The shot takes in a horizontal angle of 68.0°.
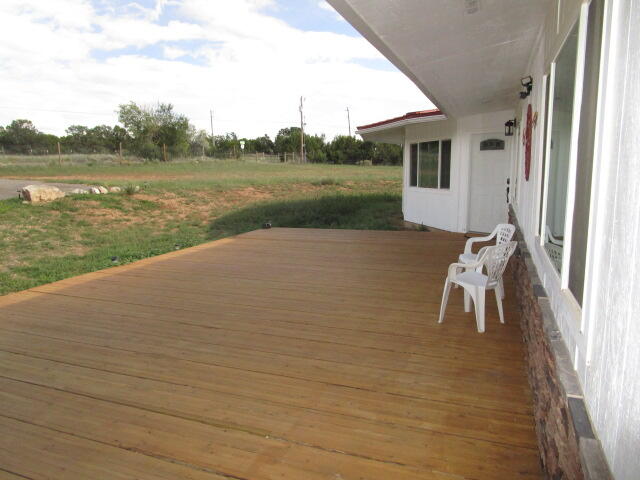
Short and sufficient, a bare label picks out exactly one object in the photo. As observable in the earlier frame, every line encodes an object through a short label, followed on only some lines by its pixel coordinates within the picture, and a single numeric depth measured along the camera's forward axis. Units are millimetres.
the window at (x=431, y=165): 8727
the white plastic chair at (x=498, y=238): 4352
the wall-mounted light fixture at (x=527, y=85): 4261
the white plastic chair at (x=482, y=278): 3451
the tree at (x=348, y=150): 37125
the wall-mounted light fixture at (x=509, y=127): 7171
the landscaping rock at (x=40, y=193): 11008
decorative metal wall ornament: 3962
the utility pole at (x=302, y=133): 38500
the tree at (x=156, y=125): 36844
